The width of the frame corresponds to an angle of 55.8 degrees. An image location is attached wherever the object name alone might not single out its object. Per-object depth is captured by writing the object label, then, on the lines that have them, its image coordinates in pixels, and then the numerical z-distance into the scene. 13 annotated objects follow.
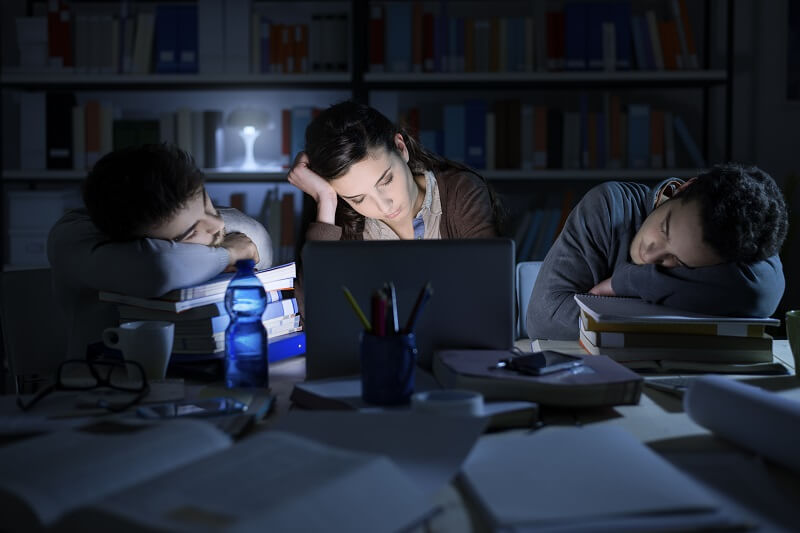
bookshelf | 3.08
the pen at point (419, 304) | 0.88
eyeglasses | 0.90
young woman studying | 1.89
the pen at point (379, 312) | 0.87
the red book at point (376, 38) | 3.08
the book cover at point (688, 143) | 3.16
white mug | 1.00
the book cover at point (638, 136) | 3.11
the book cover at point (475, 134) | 3.12
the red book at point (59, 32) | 3.12
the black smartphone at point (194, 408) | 0.84
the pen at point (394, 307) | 0.88
